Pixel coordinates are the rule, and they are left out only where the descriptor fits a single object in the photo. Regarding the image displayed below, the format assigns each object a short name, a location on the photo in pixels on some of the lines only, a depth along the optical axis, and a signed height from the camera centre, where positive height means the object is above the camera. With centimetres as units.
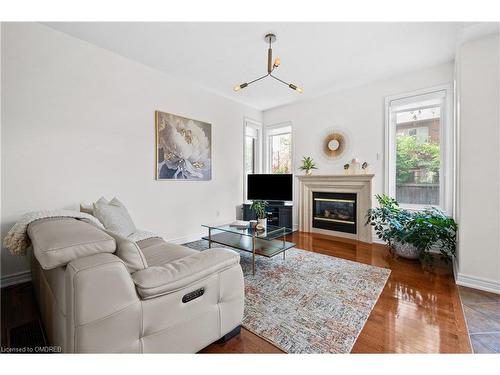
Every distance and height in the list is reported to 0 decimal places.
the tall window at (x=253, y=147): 525 +88
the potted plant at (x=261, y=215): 302 -42
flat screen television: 467 -6
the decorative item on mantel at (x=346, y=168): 417 +29
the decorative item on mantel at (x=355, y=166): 407 +32
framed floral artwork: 351 +59
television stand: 469 -61
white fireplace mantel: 395 -14
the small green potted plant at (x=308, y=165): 462 +38
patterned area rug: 156 -103
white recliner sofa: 97 -55
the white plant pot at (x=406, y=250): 303 -88
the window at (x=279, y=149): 525 +83
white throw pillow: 224 -33
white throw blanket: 172 -38
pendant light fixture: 240 +164
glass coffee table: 271 -74
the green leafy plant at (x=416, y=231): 275 -58
